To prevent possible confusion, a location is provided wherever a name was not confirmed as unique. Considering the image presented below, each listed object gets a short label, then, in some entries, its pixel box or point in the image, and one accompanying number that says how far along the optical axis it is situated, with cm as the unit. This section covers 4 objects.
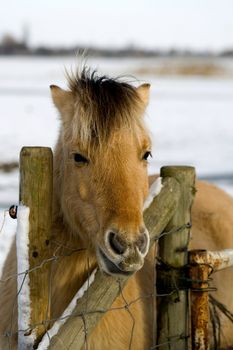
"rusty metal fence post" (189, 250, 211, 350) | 718
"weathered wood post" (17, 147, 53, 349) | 612
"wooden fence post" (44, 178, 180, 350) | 623
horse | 590
